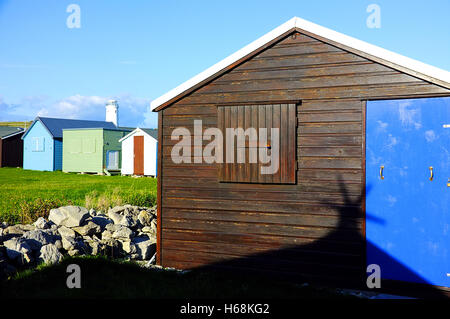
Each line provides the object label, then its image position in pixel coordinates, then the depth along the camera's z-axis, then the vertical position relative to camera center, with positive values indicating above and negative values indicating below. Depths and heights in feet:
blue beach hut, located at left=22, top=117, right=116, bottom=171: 115.14 +6.23
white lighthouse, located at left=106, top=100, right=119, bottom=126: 143.41 +17.66
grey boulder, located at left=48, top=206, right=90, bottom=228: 29.09 -3.27
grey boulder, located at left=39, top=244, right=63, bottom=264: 24.12 -4.83
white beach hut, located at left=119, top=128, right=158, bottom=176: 93.66 +3.08
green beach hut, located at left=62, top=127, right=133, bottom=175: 103.76 +3.85
